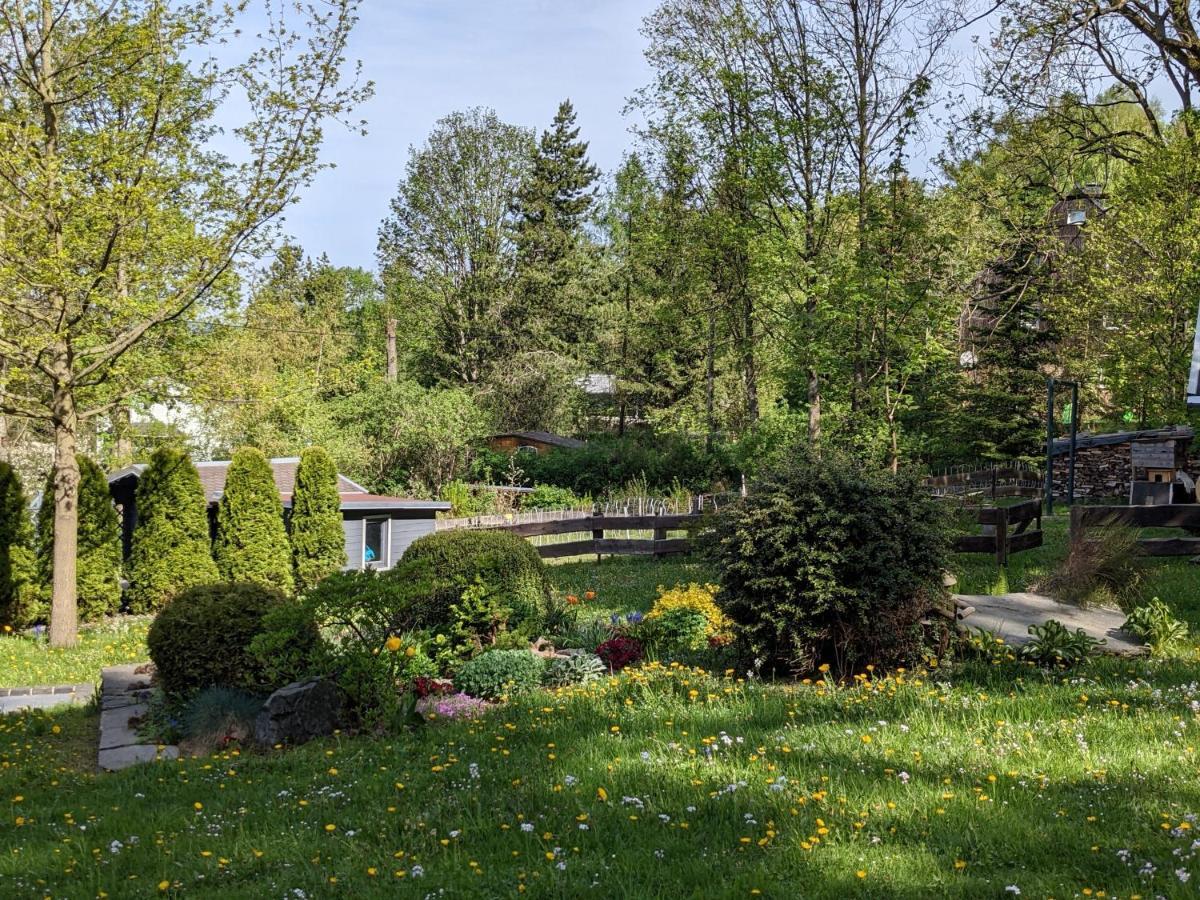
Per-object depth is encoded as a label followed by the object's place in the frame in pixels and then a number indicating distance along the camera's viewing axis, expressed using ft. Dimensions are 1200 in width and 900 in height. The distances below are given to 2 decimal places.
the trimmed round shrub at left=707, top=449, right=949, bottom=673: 23.68
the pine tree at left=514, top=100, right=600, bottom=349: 125.08
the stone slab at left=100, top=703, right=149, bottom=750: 23.21
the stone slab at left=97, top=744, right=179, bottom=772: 21.47
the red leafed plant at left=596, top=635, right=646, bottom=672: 27.63
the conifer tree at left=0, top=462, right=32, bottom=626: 42.22
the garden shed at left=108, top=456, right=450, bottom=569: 58.08
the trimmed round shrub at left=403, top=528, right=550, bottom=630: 30.01
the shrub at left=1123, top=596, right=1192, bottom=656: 24.85
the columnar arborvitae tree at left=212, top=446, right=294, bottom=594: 49.08
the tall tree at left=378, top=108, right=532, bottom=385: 117.19
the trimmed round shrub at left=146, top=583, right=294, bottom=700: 25.23
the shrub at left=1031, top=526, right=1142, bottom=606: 30.17
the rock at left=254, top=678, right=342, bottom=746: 21.70
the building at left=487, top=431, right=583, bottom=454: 112.47
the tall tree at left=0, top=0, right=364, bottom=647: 35.37
